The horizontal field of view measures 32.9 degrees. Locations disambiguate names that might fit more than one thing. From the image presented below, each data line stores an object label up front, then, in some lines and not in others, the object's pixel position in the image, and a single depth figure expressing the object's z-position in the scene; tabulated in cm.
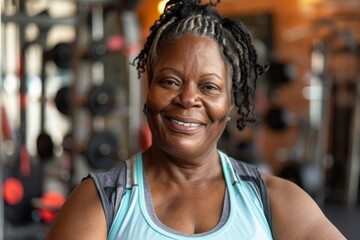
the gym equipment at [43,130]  373
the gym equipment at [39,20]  343
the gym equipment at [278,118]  524
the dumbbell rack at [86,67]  345
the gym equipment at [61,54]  372
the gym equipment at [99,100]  338
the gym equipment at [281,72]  509
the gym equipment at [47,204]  355
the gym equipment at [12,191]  359
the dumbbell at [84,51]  343
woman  118
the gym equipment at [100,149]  337
